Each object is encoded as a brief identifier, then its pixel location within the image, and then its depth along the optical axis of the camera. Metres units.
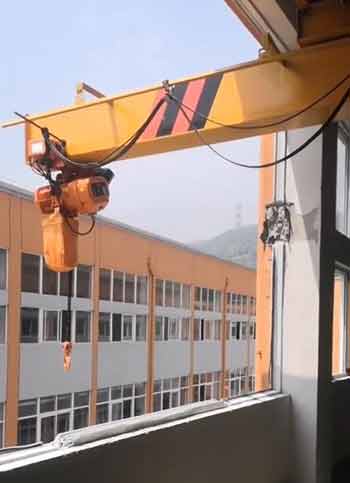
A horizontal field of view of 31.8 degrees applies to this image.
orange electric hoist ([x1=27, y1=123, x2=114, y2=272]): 2.78
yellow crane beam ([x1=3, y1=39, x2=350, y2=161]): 2.60
